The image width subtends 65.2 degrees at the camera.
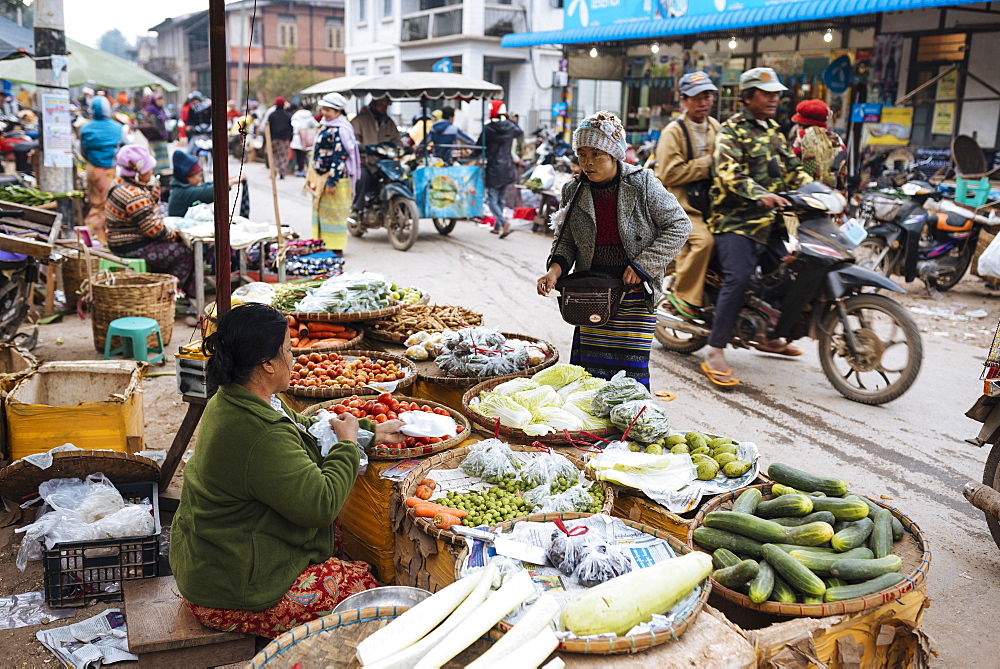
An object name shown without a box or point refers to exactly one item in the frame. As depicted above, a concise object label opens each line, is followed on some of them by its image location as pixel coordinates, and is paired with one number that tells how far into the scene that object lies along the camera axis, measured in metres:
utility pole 8.78
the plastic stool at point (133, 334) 6.50
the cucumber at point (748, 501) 2.99
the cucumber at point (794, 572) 2.53
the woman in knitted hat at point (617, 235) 4.34
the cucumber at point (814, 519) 2.91
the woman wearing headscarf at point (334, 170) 10.02
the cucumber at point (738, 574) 2.55
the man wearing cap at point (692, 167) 6.05
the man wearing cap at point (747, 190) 5.84
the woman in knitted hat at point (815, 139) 7.91
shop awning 11.81
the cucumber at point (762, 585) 2.49
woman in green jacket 2.56
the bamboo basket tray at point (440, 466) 2.79
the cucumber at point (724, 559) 2.68
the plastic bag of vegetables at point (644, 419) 3.60
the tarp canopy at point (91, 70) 14.08
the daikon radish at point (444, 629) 2.01
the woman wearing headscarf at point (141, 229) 7.66
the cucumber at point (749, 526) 2.77
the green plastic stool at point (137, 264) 7.70
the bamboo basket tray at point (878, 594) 2.49
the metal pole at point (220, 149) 3.39
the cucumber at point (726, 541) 2.74
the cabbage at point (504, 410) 3.76
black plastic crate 3.26
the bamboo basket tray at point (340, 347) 5.09
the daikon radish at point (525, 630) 2.02
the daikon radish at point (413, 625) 2.04
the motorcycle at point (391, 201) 12.21
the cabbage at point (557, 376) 4.33
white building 29.36
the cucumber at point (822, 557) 2.66
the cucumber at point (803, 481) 3.12
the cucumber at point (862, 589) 2.53
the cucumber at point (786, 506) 2.94
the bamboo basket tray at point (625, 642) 2.14
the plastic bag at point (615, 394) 3.80
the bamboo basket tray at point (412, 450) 3.45
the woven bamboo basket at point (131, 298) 6.72
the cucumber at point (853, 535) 2.76
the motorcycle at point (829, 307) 5.82
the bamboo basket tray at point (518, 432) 3.69
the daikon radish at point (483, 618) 2.02
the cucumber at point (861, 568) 2.60
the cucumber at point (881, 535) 2.77
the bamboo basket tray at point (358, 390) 4.23
